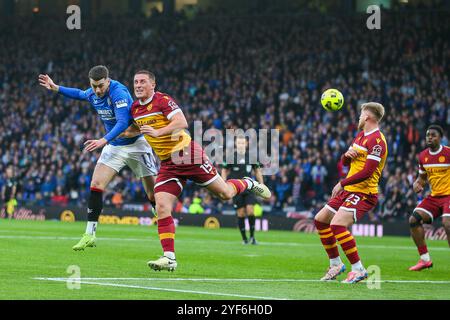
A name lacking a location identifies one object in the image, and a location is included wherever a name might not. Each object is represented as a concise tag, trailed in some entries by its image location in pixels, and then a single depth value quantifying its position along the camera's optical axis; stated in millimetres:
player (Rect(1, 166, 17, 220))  38094
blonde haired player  13242
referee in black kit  24266
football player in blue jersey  15242
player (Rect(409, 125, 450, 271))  16781
